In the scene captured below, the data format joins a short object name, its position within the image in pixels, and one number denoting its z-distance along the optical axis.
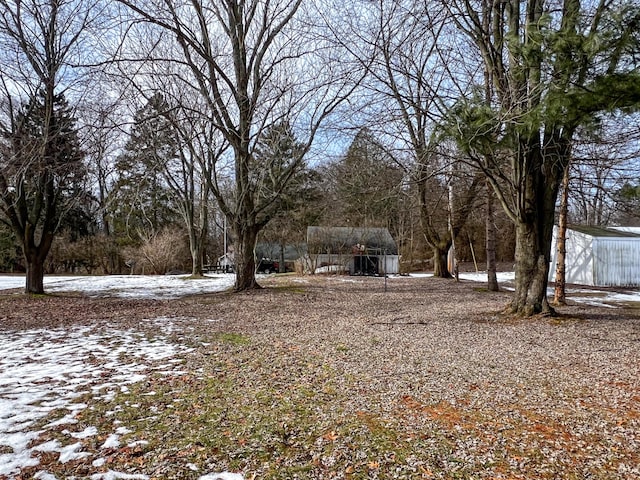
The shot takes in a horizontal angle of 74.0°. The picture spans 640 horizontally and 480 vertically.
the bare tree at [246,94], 10.76
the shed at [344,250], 23.66
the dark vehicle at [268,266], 29.25
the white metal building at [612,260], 17.42
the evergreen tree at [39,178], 9.84
